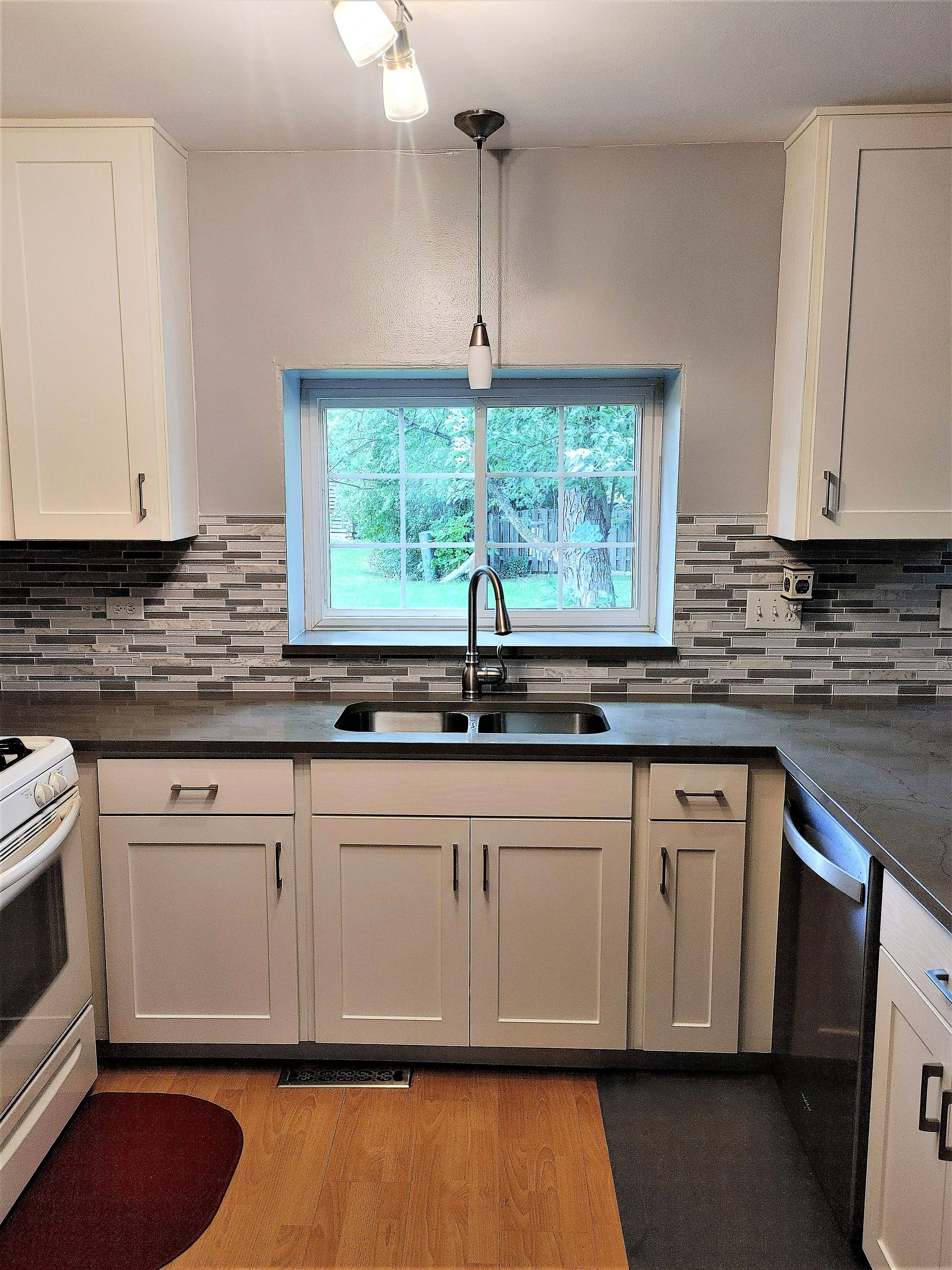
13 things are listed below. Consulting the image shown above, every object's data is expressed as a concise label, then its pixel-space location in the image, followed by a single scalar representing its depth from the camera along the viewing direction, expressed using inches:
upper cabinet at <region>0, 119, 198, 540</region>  87.6
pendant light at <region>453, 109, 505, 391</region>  85.4
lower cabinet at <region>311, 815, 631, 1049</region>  85.0
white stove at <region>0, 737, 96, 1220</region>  68.4
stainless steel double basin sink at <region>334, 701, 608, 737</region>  100.7
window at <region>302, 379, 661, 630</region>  110.6
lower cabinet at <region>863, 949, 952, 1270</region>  51.8
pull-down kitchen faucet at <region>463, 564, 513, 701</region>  99.5
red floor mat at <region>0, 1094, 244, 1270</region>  67.1
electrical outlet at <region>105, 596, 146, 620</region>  104.1
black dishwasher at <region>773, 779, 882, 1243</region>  62.6
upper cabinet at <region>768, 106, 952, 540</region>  84.9
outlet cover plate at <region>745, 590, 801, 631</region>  101.7
